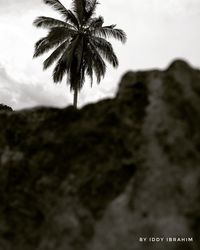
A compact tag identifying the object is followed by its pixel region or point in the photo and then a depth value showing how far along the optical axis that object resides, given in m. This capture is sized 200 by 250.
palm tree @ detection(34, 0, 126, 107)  16.67
